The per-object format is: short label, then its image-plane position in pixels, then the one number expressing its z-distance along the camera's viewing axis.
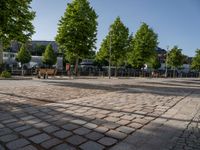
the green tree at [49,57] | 44.41
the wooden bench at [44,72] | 15.95
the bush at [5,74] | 13.11
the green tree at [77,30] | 19.73
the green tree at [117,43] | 25.31
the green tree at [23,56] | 41.51
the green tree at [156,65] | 49.70
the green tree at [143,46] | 26.62
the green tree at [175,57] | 37.40
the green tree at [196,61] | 42.79
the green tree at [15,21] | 10.84
